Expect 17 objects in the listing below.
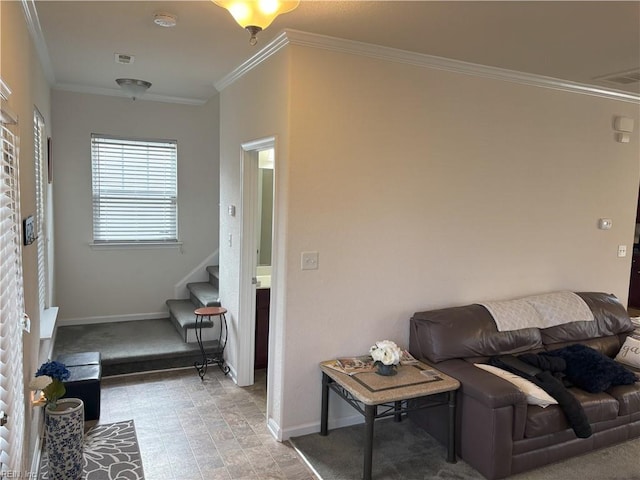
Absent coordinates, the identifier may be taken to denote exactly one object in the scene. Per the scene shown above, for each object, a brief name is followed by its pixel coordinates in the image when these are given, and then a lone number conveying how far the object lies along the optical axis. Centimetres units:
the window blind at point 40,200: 345
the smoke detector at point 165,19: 262
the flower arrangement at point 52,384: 265
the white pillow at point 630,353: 371
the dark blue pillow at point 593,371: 318
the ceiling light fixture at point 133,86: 430
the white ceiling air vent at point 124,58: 353
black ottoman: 335
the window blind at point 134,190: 517
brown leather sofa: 281
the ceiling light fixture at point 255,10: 195
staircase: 455
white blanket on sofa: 354
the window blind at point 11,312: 172
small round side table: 429
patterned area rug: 281
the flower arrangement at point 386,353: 298
